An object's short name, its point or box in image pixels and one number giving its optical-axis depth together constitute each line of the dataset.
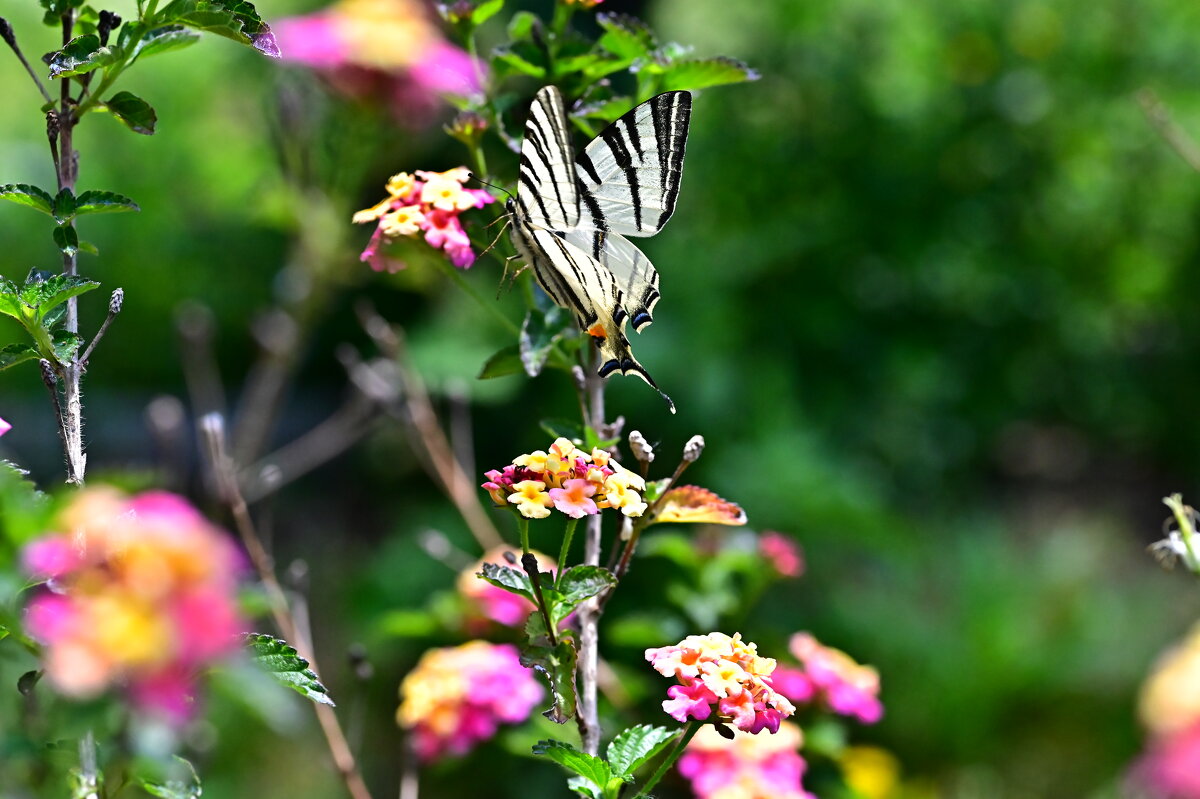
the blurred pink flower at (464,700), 1.00
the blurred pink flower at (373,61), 1.23
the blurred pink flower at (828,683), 1.00
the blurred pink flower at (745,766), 0.98
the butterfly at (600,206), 0.96
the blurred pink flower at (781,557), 1.02
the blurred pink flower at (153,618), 0.80
